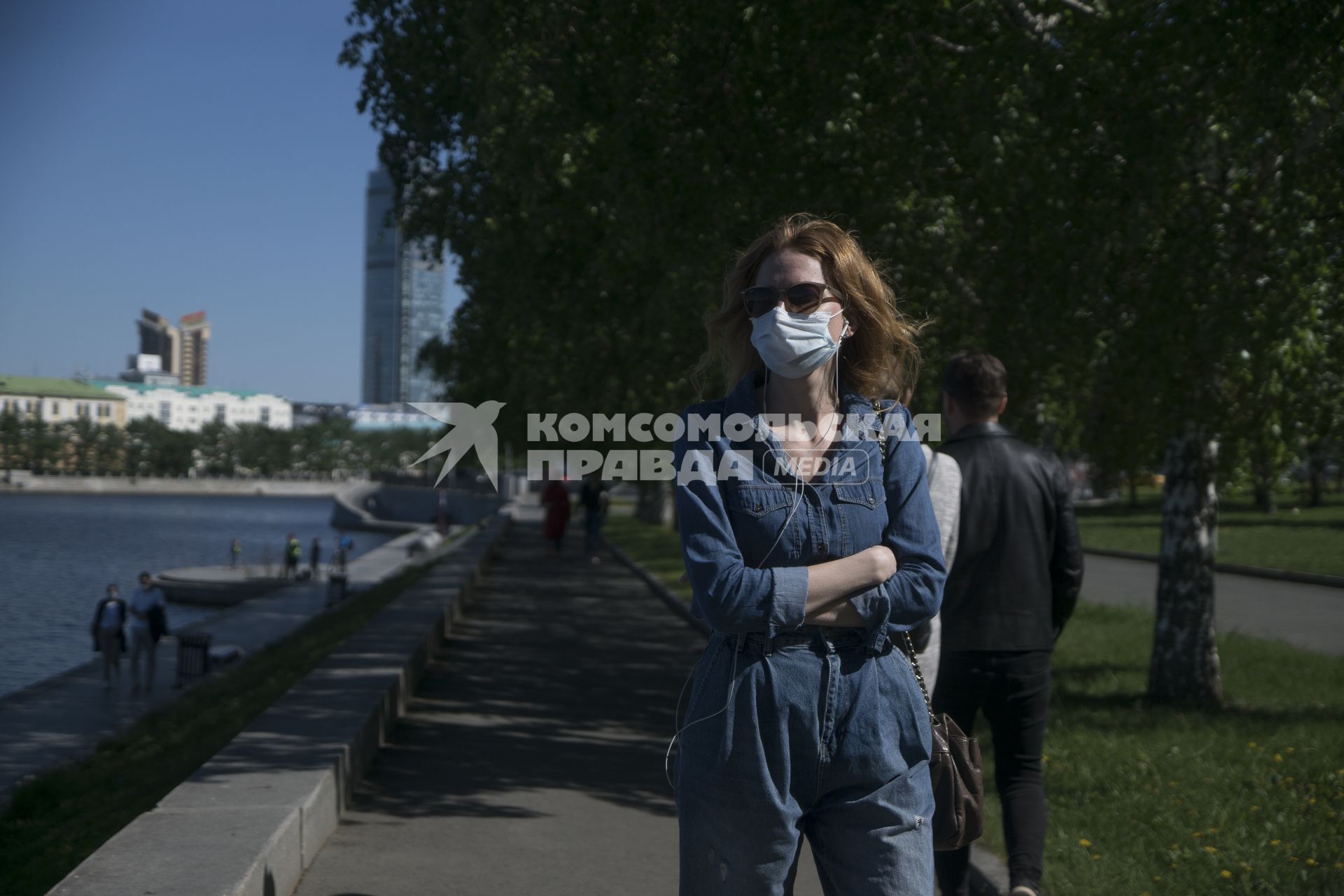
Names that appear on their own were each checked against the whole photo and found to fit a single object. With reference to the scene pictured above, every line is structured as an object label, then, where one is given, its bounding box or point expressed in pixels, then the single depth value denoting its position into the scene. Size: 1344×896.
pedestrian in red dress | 28.20
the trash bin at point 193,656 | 18.84
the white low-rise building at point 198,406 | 96.62
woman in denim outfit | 2.22
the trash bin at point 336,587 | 29.12
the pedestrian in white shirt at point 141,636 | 18.69
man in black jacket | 3.98
